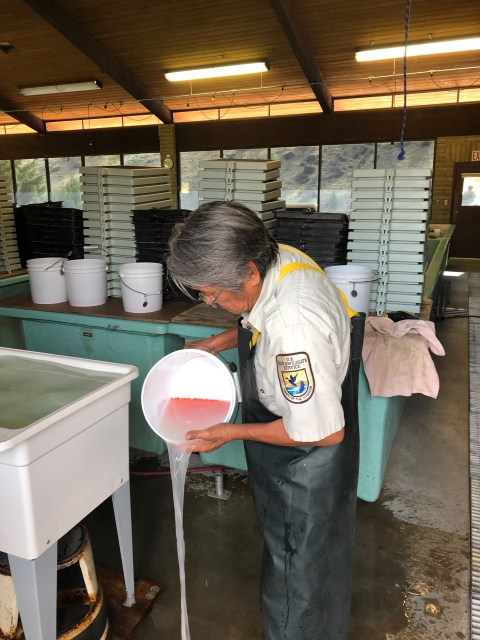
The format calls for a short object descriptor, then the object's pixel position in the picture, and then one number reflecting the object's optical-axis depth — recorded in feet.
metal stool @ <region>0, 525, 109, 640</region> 4.99
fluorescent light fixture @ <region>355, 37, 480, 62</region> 21.95
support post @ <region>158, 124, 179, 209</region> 34.94
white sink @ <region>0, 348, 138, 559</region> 4.06
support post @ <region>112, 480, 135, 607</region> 5.58
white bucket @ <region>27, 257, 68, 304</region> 10.05
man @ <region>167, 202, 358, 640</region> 4.01
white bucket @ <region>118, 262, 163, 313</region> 9.29
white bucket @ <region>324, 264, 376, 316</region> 8.05
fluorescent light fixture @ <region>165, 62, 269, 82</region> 25.91
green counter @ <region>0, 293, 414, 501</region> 7.92
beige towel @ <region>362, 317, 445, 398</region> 7.47
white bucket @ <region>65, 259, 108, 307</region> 9.78
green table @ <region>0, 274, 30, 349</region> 11.23
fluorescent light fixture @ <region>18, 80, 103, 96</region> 29.58
